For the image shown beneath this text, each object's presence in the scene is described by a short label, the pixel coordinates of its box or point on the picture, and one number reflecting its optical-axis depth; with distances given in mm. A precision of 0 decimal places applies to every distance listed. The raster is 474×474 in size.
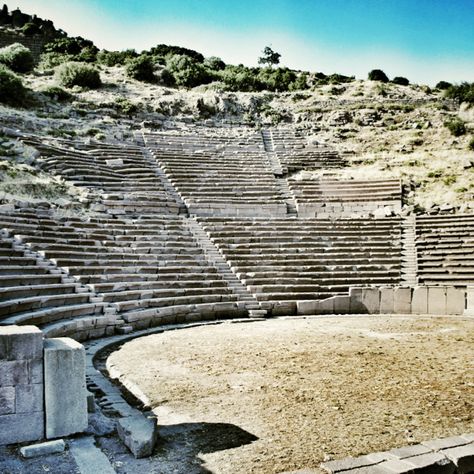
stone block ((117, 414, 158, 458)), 5375
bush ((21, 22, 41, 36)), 58225
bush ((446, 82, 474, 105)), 37875
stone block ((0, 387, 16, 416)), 5430
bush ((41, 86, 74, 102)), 34188
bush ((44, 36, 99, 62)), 52994
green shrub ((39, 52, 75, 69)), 45656
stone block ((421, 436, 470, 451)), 5512
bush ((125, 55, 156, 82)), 43562
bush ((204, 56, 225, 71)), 57091
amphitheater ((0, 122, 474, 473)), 12750
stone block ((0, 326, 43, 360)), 5434
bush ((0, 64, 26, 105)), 31906
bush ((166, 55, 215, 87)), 44500
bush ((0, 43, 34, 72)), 41669
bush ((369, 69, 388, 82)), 53844
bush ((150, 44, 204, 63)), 59484
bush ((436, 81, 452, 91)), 51438
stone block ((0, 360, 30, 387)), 5426
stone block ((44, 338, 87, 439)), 5637
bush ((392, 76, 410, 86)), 48238
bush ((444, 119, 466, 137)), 31031
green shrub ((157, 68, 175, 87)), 44594
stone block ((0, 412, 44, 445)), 5438
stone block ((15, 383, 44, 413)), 5504
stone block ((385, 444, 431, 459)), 5258
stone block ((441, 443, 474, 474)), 5234
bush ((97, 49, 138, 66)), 48906
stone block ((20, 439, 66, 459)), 5176
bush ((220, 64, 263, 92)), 45125
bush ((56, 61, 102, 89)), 38125
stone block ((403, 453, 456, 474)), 5035
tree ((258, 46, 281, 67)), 65250
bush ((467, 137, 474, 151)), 28984
